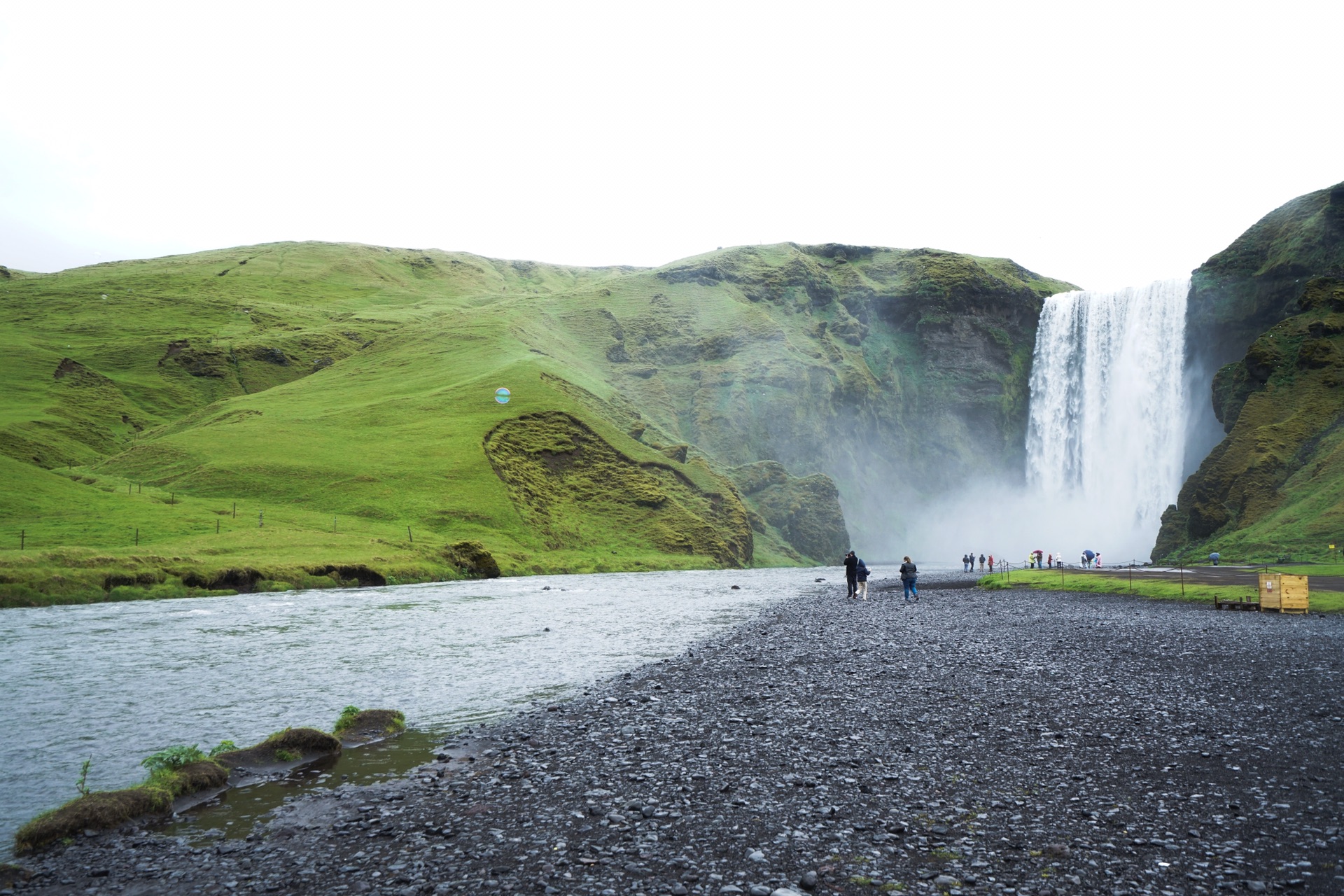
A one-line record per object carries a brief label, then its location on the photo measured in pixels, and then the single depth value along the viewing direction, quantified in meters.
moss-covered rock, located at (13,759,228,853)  10.51
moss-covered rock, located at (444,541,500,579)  69.00
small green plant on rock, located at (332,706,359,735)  16.34
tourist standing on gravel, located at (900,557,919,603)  48.78
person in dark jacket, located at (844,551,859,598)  49.94
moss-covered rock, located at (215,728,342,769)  13.92
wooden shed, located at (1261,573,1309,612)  34.12
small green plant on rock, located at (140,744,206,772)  12.83
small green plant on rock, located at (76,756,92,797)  11.85
